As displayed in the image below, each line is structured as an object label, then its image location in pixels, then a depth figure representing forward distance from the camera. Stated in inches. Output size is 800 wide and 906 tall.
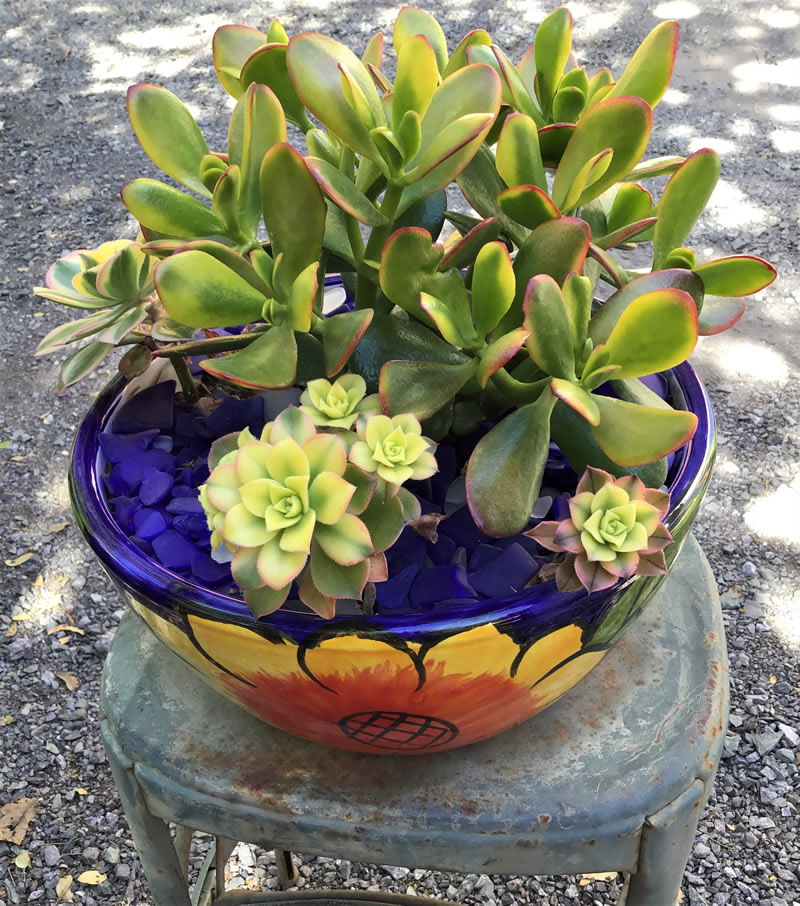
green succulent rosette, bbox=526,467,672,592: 18.6
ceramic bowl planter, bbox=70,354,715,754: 19.5
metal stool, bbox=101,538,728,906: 24.7
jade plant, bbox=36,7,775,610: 18.7
